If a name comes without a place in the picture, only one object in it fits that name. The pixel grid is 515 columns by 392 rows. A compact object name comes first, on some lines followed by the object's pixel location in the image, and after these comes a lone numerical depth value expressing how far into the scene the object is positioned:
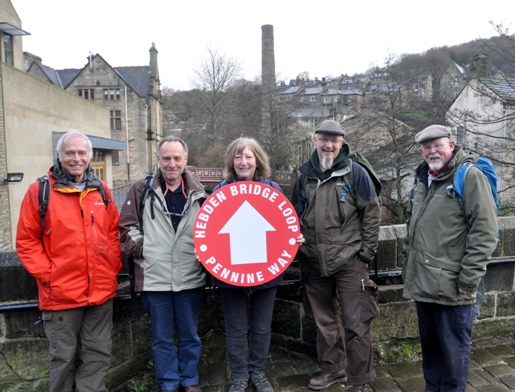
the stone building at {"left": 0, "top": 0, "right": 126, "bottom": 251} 15.28
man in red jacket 2.66
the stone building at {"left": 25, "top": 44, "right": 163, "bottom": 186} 44.47
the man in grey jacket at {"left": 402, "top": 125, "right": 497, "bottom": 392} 2.60
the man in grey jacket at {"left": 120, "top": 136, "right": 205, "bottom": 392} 2.94
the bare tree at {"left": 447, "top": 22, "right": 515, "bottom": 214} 16.00
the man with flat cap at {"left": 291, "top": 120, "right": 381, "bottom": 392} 3.04
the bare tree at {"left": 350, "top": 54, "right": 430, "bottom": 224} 21.55
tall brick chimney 45.38
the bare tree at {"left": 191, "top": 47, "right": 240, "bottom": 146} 47.66
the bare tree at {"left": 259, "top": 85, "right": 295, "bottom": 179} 33.09
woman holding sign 3.10
